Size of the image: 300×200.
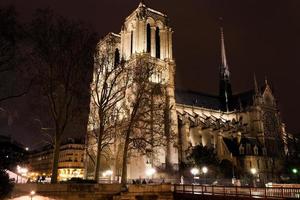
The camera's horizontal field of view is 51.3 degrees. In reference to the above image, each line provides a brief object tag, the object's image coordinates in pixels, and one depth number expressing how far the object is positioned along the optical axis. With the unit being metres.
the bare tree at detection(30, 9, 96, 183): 25.17
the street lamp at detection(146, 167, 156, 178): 51.21
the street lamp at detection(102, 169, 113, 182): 59.59
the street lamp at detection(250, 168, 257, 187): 68.60
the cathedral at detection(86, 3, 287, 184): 61.19
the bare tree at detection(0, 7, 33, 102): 18.23
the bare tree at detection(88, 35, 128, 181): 31.42
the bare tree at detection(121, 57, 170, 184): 34.81
